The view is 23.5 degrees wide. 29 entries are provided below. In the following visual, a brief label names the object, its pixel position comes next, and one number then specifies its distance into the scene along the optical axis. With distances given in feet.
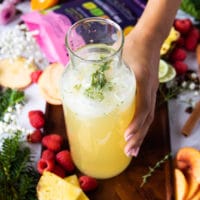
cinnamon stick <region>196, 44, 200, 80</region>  3.78
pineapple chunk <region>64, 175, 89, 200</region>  3.07
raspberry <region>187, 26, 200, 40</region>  3.92
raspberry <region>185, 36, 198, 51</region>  3.90
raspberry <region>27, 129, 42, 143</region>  3.35
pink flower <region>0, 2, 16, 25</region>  4.08
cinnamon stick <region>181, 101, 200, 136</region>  3.43
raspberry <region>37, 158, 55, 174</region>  3.12
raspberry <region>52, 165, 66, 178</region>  3.15
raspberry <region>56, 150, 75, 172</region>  3.20
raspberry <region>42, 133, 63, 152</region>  3.25
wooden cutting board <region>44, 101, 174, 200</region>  3.10
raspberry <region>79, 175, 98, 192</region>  3.08
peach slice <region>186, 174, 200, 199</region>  3.07
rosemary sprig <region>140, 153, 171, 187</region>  3.16
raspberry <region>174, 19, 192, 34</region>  3.93
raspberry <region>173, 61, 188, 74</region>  3.73
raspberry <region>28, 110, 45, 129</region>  3.41
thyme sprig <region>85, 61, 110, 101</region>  2.64
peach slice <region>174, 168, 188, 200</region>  3.04
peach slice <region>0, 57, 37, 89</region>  3.68
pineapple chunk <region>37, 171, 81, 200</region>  2.90
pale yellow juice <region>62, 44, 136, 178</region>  2.68
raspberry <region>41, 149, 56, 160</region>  3.18
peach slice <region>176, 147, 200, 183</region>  3.18
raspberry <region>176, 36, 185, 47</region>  3.90
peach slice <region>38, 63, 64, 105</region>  3.56
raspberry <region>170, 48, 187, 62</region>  3.80
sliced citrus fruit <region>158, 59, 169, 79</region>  3.63
